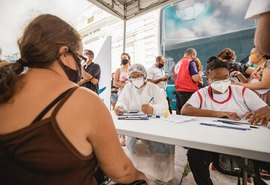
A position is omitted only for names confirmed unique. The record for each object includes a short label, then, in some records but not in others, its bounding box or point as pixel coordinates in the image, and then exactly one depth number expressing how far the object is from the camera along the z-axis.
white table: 0.75
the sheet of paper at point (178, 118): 1.40
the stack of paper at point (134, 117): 1.48
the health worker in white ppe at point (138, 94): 2.03
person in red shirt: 2.99
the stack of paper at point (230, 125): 1.13
